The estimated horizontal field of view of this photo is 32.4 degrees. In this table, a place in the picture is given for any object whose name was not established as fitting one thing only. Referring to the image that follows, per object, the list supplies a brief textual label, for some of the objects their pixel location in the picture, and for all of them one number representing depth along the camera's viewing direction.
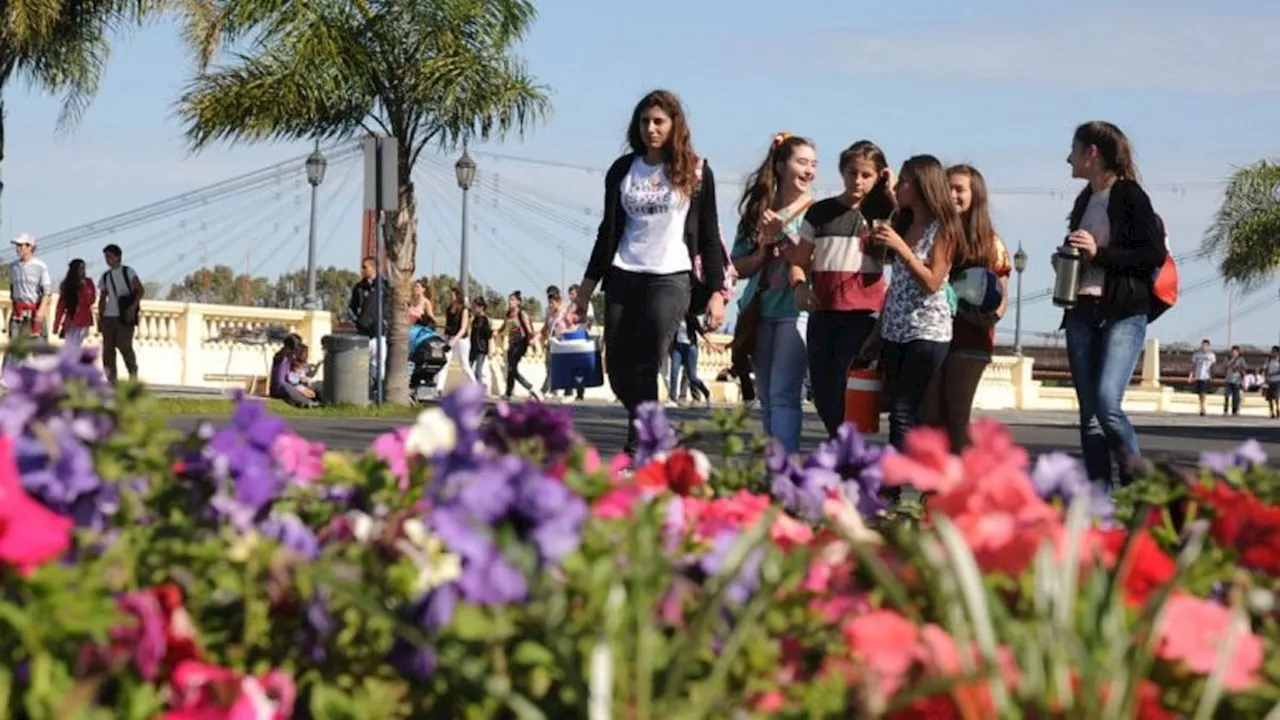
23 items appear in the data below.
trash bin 24.67
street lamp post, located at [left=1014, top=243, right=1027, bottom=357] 65.81
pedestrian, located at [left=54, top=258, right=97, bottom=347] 25.67
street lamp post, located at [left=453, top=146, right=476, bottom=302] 39.06
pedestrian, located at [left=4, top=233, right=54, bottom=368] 26.00
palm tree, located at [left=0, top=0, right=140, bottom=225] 23.78
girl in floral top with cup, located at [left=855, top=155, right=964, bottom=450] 9.11
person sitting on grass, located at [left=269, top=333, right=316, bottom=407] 24.67
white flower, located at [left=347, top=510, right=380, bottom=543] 2.31
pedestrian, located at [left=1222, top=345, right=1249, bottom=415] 60.03
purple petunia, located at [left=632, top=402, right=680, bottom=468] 3.51
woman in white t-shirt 8.99
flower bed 1.80
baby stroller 28.50
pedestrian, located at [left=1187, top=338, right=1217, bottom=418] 58.44
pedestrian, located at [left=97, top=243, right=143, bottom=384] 24.97
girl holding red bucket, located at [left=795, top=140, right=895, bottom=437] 9.38
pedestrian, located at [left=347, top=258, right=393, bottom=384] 25.62
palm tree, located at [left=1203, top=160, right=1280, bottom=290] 49.34
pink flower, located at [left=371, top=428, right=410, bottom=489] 2.68
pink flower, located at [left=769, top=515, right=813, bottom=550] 2.67
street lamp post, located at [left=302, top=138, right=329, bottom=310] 42.84
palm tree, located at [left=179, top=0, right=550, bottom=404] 28.98
